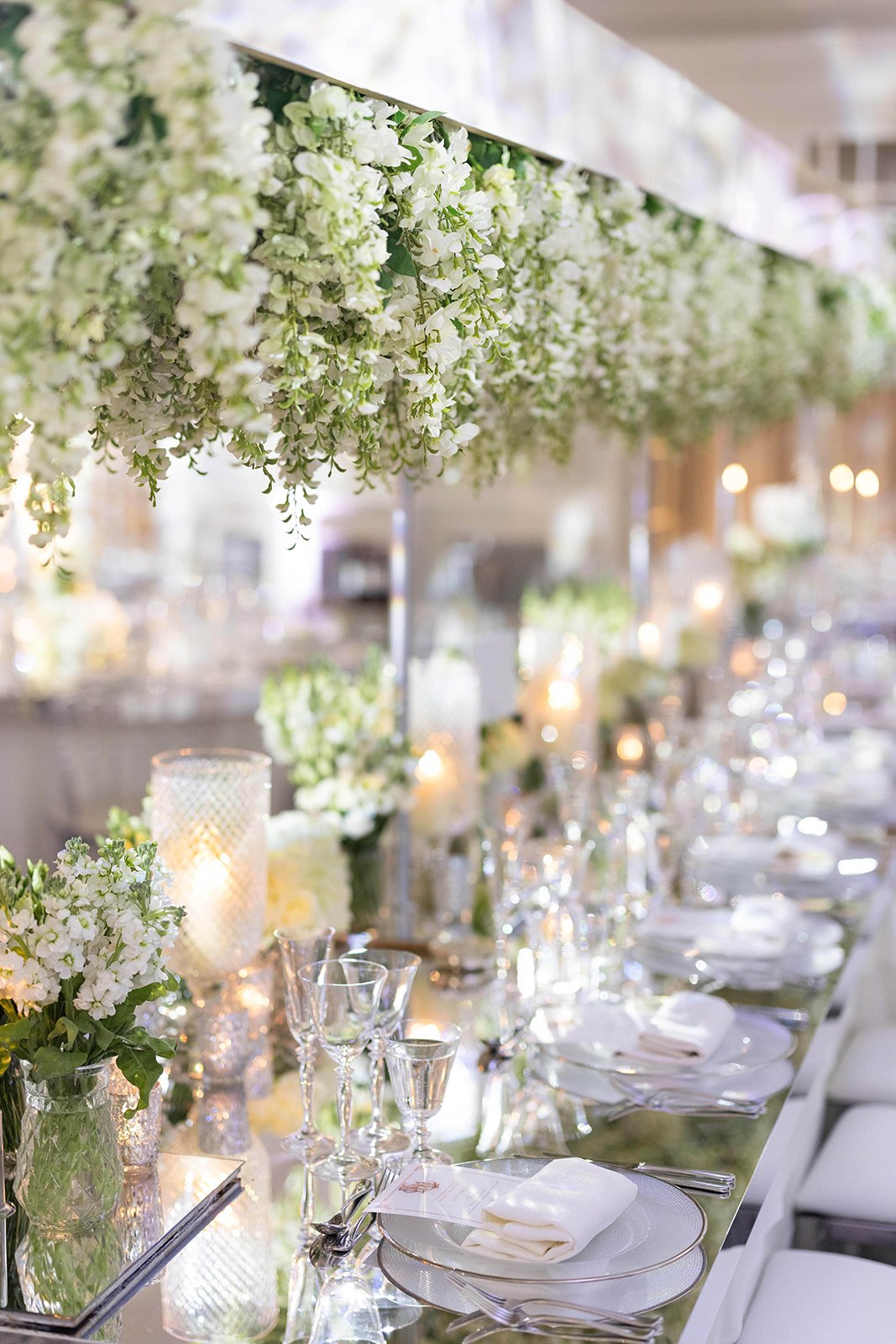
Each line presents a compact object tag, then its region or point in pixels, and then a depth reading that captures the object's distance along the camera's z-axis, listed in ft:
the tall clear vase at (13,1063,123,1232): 4.54
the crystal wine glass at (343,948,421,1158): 5.30
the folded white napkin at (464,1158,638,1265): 4.37
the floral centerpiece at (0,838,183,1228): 4.54
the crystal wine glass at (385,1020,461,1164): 4.97
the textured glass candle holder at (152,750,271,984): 6.05
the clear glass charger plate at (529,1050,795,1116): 5.97
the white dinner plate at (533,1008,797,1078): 6.14
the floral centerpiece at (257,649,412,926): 8.29
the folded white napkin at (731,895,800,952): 8.00
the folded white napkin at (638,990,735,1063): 6.19
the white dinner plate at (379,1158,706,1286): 4.33
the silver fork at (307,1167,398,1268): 4.64
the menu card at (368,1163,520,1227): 4.59
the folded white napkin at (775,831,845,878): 9.66
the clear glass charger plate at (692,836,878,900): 9.18
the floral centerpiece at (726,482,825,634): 21.76
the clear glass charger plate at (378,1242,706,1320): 4.23
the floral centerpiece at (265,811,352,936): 6.79
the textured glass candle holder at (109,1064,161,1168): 4.95
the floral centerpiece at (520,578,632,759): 11.97
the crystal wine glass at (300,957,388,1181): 5.16
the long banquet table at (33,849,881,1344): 4.31
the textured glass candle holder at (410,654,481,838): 9.12
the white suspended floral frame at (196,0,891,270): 4.71
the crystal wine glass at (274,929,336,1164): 5.29
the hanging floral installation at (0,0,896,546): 3.57
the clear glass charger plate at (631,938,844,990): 7.43
